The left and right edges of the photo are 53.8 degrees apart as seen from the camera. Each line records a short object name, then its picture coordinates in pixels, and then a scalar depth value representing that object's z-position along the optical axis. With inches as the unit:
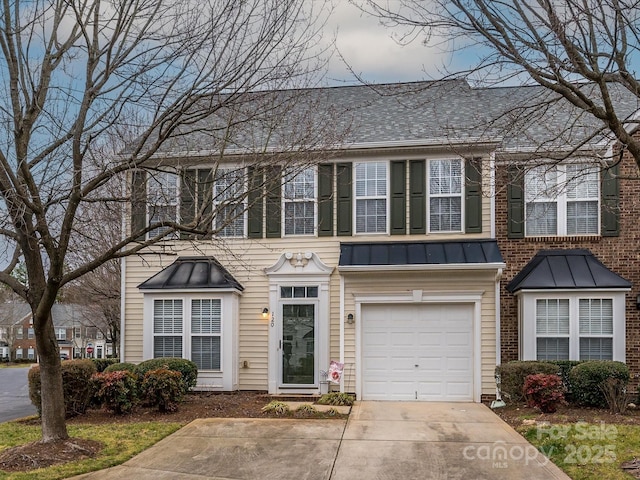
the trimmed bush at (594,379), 454.9
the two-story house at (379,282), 514.3
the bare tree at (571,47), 258.7
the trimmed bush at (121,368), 490.4
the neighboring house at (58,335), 2209.6
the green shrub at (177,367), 498.9
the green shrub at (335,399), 478.0
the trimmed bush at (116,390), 438.3
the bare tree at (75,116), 326.6
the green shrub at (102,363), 617.2
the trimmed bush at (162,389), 446.0
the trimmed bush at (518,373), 466.0
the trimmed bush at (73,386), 441.7
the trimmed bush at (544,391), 431.8
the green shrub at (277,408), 446.0
